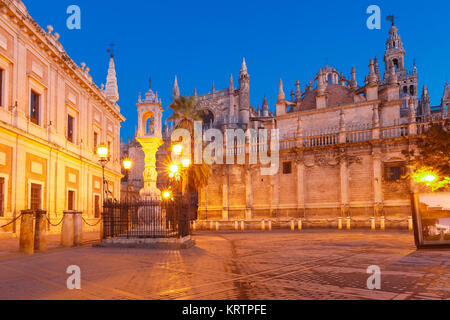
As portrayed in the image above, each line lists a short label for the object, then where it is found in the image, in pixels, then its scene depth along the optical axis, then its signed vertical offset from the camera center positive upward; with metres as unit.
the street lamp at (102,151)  14.36 +1.75
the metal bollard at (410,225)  22.78 -2.44
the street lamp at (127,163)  15.98 +1.38
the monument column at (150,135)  14.32 +2.45
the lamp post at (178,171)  13.38 +0.96
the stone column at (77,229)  13.79 -1.41
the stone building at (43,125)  16.88 +4.23
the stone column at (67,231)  13.50 -1.43
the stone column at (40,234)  11.67 -1.34
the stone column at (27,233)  11.24 -1.24
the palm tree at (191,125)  27.88 +5.27
